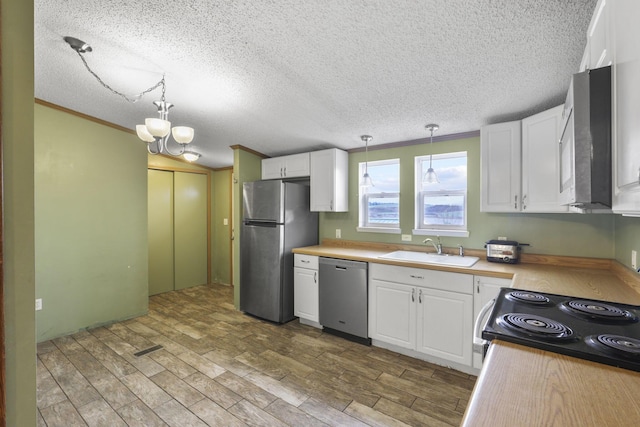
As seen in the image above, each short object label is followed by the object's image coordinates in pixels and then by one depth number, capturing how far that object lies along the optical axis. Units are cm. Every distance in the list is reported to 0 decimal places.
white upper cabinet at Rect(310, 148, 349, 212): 353
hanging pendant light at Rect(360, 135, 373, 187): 319
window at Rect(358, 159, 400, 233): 346
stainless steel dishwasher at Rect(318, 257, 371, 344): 294
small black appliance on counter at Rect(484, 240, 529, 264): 254
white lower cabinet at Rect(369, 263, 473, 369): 238
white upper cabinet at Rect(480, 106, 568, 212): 211
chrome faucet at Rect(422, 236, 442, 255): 303
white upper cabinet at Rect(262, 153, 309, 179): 377
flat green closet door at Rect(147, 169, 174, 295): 458
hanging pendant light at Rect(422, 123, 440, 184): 272
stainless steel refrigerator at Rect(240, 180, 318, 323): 350
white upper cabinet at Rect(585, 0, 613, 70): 93
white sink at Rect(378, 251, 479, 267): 257
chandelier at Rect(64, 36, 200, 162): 189
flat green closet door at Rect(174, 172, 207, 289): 491
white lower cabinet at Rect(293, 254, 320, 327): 334
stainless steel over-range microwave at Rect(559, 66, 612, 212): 85
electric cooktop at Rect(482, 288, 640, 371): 89
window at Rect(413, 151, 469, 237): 305
